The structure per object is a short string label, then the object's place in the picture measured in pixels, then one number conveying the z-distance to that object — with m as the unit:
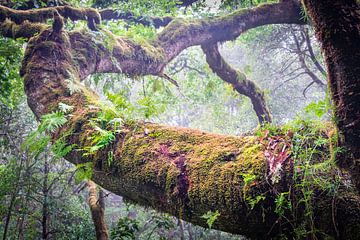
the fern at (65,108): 2.84
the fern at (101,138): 2.37
